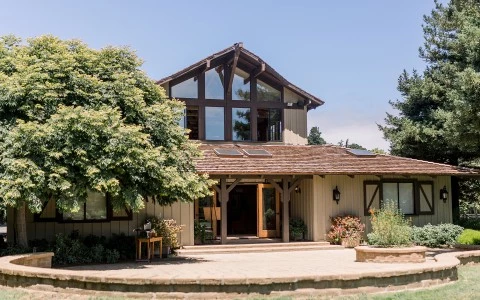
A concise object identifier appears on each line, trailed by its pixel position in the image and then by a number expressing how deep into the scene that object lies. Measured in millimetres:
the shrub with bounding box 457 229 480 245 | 20281
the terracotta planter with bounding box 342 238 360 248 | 20672
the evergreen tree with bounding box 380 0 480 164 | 25828
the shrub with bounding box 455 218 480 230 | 23219
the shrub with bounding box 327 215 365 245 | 20875
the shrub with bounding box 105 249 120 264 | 16656
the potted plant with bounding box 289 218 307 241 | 21500
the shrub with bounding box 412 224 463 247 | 20656
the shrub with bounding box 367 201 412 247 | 15031
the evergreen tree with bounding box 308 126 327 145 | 60916
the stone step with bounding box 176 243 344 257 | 18984
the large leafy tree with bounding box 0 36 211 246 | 13406
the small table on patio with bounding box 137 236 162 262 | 16562
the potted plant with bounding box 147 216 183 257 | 18219
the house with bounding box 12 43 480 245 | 19531
